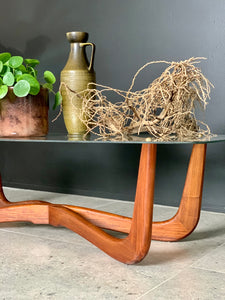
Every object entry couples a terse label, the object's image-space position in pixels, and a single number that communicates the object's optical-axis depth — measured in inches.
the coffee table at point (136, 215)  49.6
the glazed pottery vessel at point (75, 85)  65.5
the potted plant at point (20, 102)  61.2
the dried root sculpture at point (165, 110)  53.6
